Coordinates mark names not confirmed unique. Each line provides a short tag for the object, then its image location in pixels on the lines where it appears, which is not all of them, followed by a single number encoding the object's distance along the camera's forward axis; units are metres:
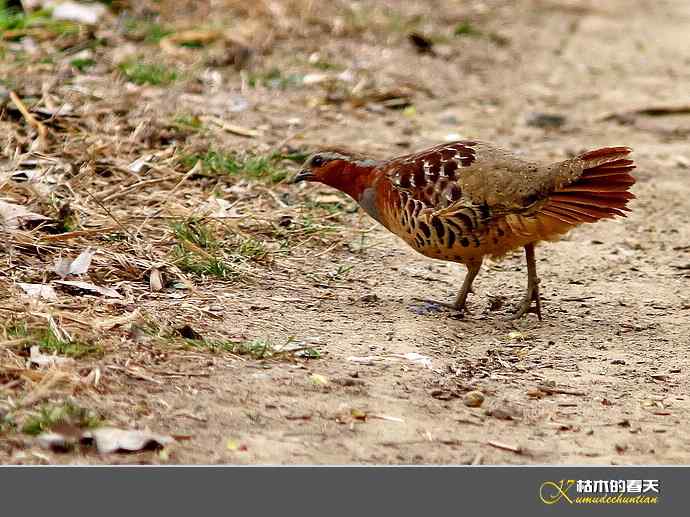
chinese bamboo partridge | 10.41
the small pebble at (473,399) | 9.05
